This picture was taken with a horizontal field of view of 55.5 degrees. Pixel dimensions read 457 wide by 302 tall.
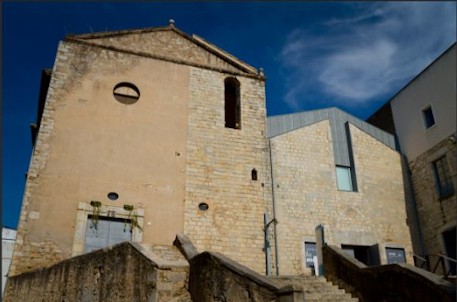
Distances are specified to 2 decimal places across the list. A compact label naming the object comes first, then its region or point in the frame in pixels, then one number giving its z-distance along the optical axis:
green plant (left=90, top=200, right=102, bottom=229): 11.30
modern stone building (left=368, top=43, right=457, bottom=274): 13.47
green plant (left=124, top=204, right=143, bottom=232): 11.53
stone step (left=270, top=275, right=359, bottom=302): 8.20
